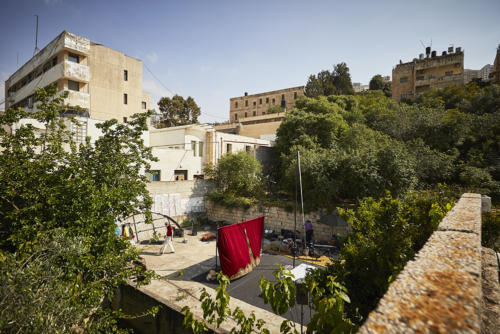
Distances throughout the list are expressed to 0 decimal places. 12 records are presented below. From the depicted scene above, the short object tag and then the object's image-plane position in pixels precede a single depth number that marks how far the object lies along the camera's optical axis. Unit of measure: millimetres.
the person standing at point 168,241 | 12270
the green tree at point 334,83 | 34056
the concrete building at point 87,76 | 20188
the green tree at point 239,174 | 18672
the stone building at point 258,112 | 30227
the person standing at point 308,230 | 12803
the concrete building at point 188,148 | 18438
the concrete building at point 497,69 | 28638
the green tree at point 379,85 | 41881
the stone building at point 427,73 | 34188
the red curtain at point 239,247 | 9219
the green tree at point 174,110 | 32719
